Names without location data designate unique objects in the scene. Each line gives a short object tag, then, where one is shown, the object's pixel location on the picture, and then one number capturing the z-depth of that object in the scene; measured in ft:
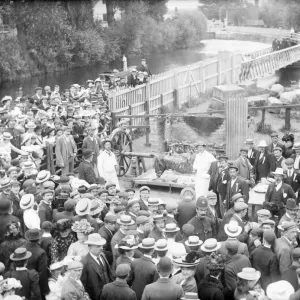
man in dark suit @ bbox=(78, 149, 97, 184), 38.93
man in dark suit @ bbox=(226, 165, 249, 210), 34.65
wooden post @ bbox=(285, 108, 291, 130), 64.44
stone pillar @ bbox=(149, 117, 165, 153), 57.16
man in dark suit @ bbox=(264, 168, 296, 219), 33.04
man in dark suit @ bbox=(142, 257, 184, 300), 20.48
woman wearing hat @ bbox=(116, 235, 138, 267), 23.41
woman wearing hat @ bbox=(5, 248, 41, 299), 22.26
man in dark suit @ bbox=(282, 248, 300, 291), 22.63
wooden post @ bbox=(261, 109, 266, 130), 63.76
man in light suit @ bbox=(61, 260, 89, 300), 21.17
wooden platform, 43.88
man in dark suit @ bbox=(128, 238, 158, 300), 22.81
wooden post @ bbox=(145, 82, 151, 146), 65.46
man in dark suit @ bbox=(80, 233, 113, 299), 23.15
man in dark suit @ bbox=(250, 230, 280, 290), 24.00
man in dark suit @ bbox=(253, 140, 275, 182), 38.93
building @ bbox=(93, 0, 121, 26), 160.27
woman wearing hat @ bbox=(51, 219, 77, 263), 24.79
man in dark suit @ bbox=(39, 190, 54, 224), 29.17
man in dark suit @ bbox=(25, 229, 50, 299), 23.66
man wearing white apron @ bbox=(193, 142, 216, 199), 38.04
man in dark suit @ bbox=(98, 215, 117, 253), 26.48
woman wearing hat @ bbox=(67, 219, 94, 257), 24.04
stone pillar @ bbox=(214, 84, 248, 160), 44.52
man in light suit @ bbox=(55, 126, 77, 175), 42.80
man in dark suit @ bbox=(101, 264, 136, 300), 20.94
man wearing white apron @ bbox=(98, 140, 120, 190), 40.34
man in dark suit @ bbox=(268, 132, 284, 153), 40.39
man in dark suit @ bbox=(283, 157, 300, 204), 35.40
